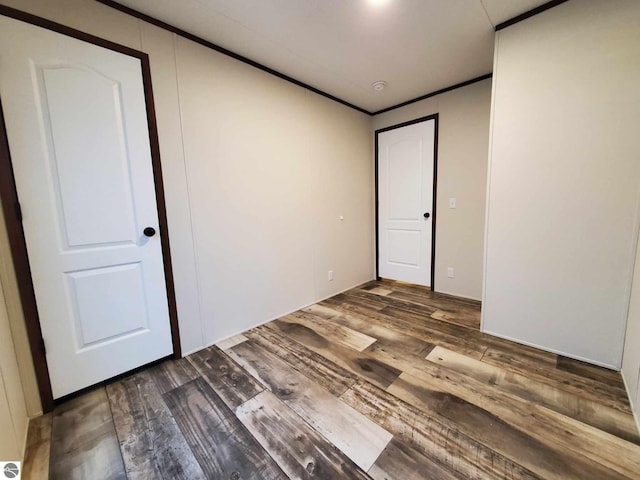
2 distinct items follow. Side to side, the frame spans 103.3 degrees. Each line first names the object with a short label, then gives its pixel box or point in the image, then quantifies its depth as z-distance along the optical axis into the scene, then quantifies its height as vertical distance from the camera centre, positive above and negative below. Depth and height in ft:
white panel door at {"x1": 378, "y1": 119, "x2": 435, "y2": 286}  10.28 +0.23
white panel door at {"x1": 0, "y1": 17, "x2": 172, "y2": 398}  4.40 +0.39
